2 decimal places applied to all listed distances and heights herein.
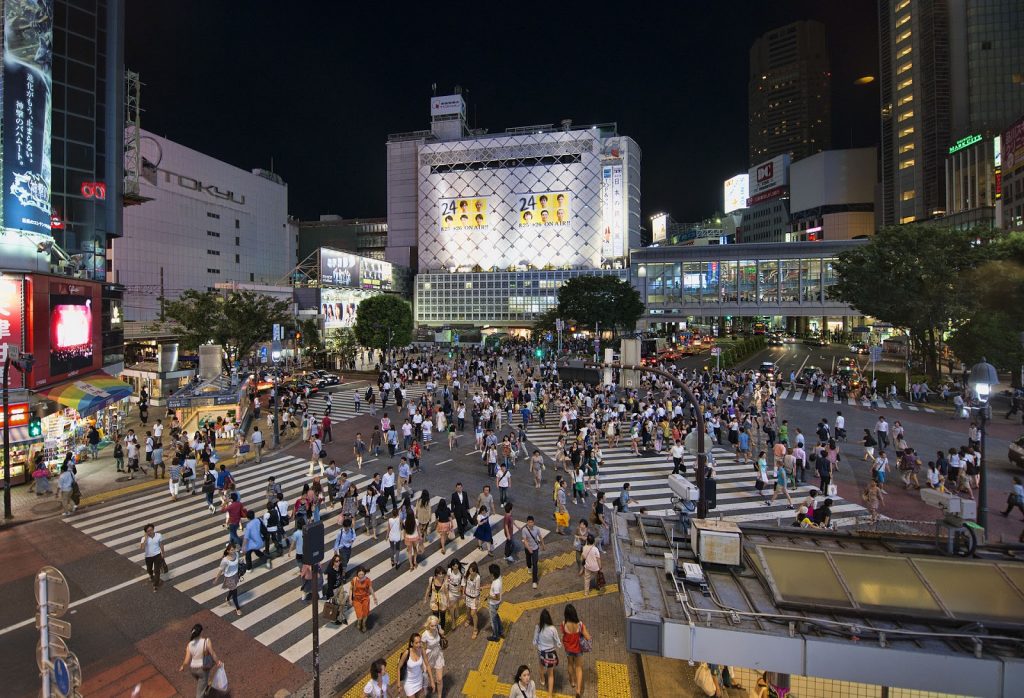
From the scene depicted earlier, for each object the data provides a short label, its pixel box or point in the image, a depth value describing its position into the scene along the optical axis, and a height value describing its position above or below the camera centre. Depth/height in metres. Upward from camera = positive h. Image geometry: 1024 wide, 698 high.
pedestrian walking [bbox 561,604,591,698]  7.97 -4.43
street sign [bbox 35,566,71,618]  4.64 -2.13
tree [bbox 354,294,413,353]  52.12 +2.60
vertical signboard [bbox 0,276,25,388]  18.60 +1.33
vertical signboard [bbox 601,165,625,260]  97.19 +26.02
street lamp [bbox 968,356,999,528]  11.57 -0.92
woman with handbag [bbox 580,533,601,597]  10.81 -4.37
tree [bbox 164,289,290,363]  40.41 +2.34
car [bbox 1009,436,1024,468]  18.72 -3.73
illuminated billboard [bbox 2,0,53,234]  20.88 +9.69
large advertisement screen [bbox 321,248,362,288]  60.69 +9.94
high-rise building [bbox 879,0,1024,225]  89.19 +46.80
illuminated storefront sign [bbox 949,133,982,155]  84.70 +33.59
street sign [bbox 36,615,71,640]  4.64 -2.46
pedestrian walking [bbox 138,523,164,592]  11.32 -4.34
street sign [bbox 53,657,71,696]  4.66 -2.91
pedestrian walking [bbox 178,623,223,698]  7.85 -4.60
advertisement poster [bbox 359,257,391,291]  71.69 +10.77
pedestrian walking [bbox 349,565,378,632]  9.76 -4.55
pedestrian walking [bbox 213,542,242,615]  10.41 -4.37
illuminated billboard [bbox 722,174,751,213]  159.25 +47.83
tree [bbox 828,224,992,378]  35.44 +5.02
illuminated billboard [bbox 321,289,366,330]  60.12 +5.09
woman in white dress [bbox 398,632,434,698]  7.39 -4.48
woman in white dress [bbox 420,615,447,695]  7.82 -4.48
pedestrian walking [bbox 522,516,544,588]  11.28 -4.15
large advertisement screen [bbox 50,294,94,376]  21.27 +0.73
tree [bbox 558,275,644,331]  66.56 +6.10
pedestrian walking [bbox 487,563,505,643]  9.36 -4.45
